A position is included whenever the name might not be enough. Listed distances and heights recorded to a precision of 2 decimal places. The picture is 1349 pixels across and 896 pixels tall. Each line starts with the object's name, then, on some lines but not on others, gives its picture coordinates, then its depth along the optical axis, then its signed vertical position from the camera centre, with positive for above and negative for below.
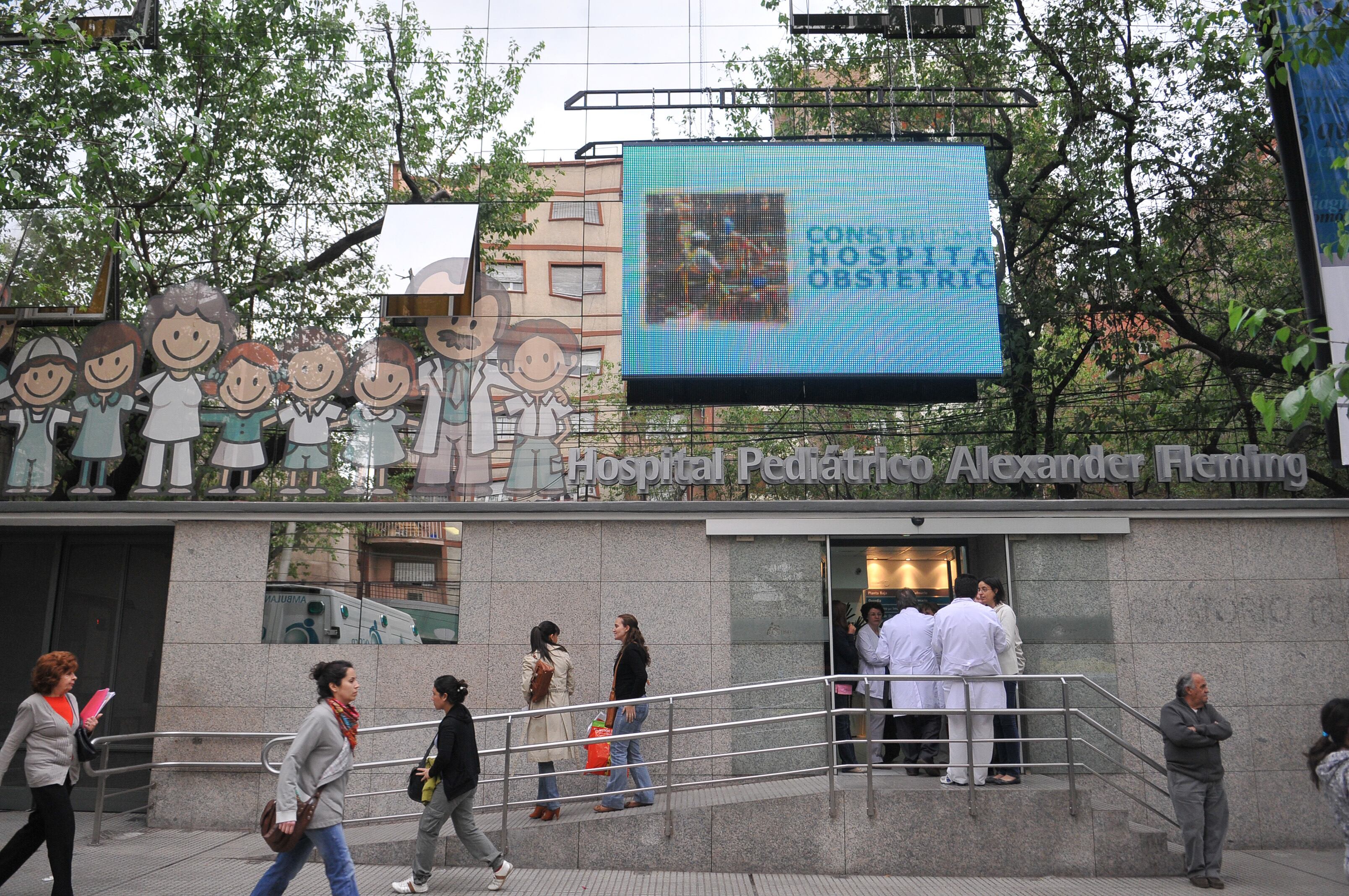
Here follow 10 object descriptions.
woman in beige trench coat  8.66 -0.69
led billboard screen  12.28 +4.62
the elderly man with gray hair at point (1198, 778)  7.84 -1.21
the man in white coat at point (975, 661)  8.57 -0.30
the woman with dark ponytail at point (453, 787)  7.06 -1.13
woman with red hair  6.48 -0.90
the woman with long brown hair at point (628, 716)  8.59 -0.78
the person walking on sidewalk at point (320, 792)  5.70 -0.94
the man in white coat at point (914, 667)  9.70 -0.40
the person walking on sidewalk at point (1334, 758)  6.30 -0.87
